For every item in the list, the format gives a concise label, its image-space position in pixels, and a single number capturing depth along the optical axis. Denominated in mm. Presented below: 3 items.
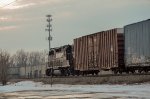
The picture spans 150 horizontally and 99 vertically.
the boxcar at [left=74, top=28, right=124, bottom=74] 31688
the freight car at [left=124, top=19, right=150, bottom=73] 27469
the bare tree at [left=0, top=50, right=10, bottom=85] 50781
